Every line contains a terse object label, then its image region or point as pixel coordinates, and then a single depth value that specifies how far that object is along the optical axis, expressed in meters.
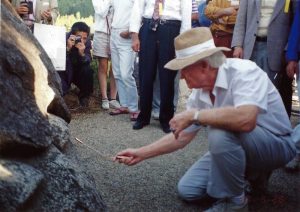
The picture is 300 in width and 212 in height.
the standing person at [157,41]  4.72
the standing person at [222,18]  4.46
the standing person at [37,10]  4.71
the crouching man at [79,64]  5.82
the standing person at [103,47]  5.85
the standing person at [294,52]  3.64
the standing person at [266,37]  3.81
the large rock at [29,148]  2.11
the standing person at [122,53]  5.59
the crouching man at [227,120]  2.45
